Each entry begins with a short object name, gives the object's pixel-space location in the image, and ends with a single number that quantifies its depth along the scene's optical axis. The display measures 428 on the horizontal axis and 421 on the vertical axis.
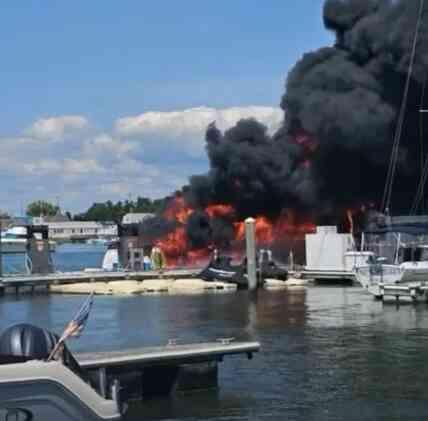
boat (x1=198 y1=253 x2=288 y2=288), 59.00
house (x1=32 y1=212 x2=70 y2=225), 130.75
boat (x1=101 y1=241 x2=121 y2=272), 73.63
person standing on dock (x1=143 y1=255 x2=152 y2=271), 68.22
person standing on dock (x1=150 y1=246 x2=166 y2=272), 69.25
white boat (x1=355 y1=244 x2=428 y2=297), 46.22
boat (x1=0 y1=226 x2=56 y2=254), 100.85
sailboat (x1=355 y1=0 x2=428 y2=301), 45.75
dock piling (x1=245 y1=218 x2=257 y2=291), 54.66
